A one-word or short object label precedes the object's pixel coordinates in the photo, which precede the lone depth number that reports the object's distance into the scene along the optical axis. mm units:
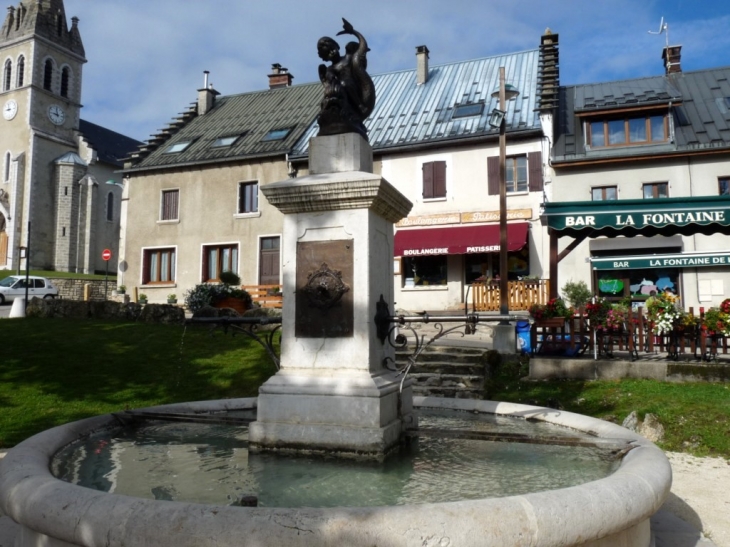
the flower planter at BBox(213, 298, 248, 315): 19906
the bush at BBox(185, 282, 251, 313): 19922
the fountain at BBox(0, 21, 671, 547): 2424
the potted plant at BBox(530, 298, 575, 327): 10945
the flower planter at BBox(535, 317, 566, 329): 10922
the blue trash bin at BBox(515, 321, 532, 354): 12547
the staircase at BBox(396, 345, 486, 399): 9977
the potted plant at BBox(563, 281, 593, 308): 20250
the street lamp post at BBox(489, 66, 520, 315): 13203
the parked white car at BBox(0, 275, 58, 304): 28734
